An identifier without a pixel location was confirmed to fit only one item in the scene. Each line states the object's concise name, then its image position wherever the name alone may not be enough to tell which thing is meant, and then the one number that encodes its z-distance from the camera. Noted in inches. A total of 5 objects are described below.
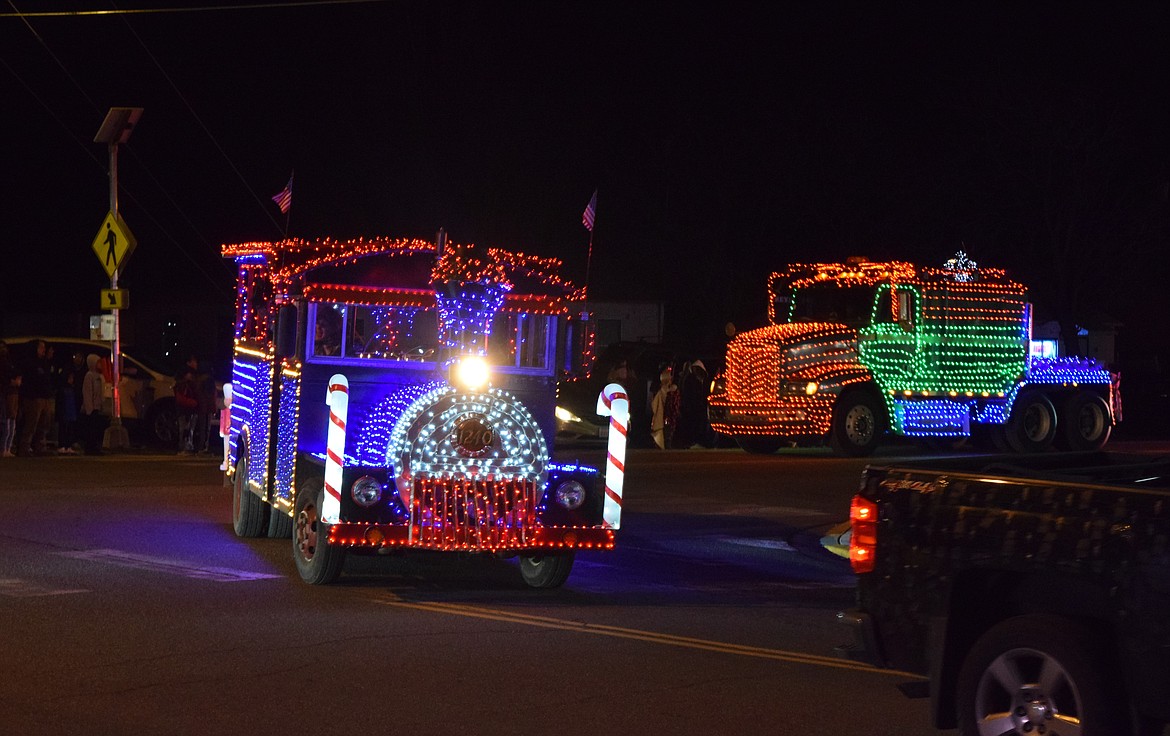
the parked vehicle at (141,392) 1047.0
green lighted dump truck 979.9
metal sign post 1011.3
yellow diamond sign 1029.8
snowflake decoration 1035.9
